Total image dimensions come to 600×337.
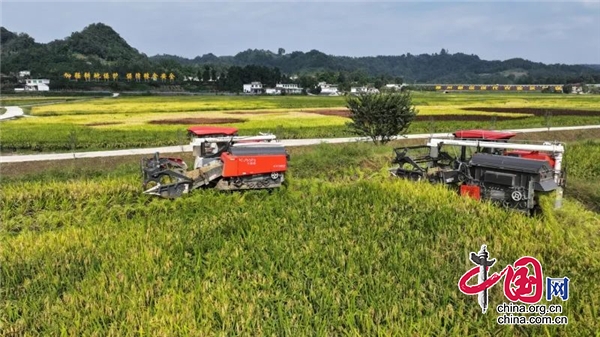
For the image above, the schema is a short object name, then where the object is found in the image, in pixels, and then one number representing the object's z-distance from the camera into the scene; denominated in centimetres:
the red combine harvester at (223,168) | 1112
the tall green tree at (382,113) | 2111
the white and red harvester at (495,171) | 926
